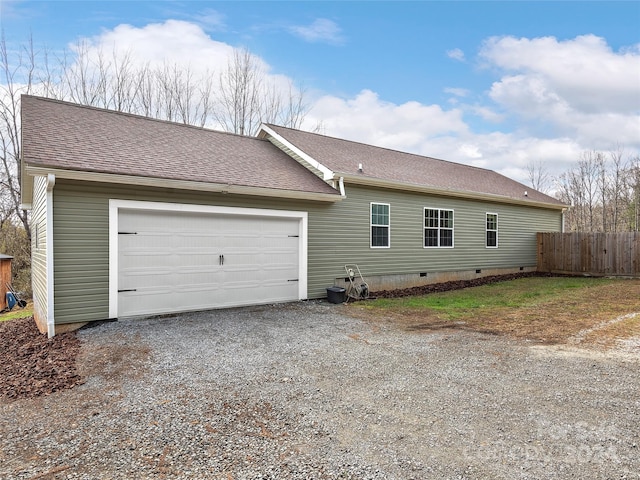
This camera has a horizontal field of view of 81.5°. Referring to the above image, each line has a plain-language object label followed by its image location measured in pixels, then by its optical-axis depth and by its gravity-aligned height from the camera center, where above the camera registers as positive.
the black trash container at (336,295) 8.96 -1.26
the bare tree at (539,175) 28.42 +5.25
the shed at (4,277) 13.29 -1.26
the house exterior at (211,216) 6.30 +0.59
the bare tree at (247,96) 20.58 +8.28
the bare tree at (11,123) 16.36 +5.31
